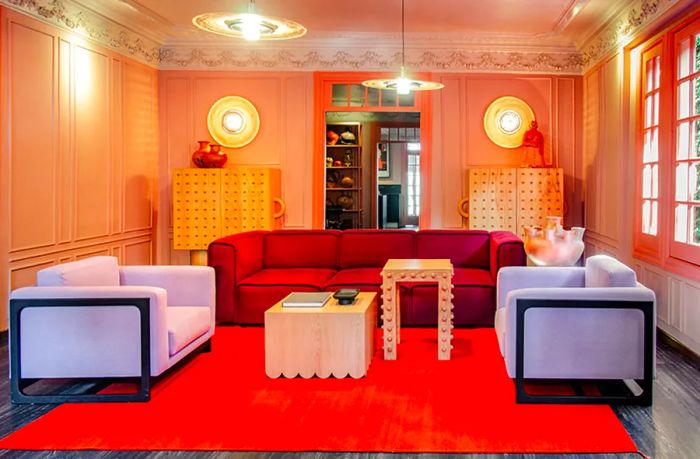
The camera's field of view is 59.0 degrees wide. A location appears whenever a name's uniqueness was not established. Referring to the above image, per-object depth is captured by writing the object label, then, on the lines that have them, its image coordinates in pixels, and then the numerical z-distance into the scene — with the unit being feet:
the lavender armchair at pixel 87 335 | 10.98
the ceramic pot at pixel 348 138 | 30.81
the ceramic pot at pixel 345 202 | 30.94
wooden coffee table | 12.10
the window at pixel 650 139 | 16.25
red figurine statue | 23.16
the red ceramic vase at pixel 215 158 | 23.39
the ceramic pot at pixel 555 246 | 13.50
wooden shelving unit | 30.91
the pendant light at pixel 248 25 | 13.07
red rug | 9.16
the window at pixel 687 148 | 13.98
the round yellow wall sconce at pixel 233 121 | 24.41
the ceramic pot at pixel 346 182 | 30.83
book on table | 12.55
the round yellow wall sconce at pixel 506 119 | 24.09
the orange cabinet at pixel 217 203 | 22.99
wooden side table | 13.43
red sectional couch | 16.51
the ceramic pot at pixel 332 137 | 30.14
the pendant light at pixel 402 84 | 17.25
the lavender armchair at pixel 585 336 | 10.64
